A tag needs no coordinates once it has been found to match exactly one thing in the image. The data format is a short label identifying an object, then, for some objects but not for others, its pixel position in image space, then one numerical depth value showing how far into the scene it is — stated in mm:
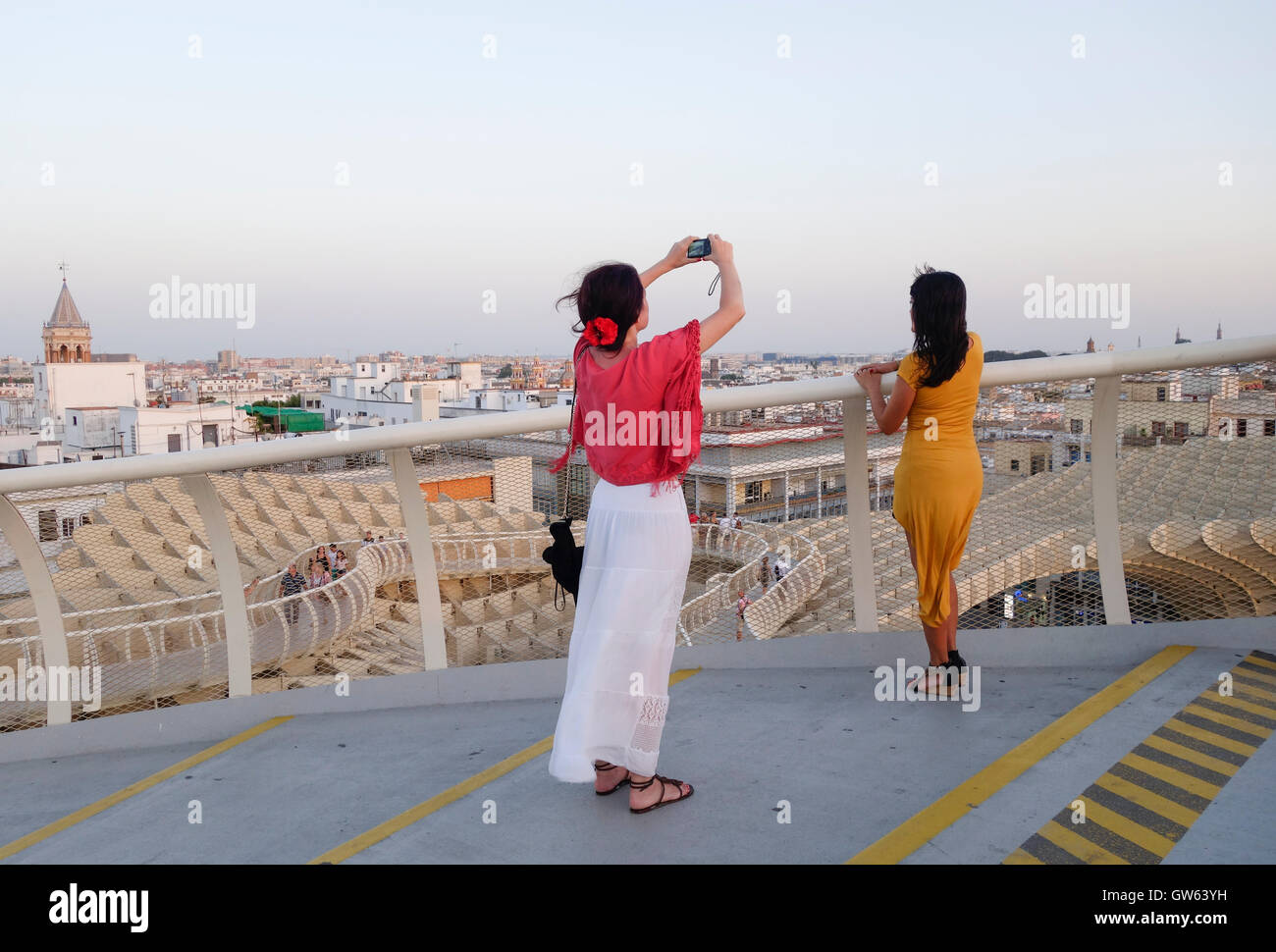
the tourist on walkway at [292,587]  4395
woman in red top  2691
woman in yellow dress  3330
